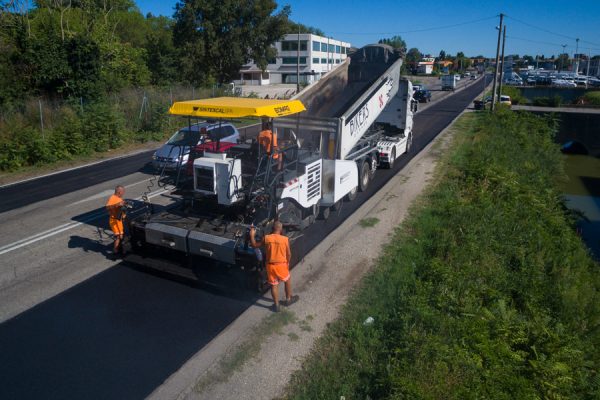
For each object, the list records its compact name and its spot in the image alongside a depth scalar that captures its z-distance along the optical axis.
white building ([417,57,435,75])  127.95
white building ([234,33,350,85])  80.38
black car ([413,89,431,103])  46.25
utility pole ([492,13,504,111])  36.21
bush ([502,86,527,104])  52.31
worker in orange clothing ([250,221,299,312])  7.12
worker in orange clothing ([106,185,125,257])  9.00
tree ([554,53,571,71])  157.41
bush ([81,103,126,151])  20.84
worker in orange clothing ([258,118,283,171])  8.87
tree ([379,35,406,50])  164.93
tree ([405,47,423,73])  145.75
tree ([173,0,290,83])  37.69
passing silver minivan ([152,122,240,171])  9.29
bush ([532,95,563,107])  50.28
